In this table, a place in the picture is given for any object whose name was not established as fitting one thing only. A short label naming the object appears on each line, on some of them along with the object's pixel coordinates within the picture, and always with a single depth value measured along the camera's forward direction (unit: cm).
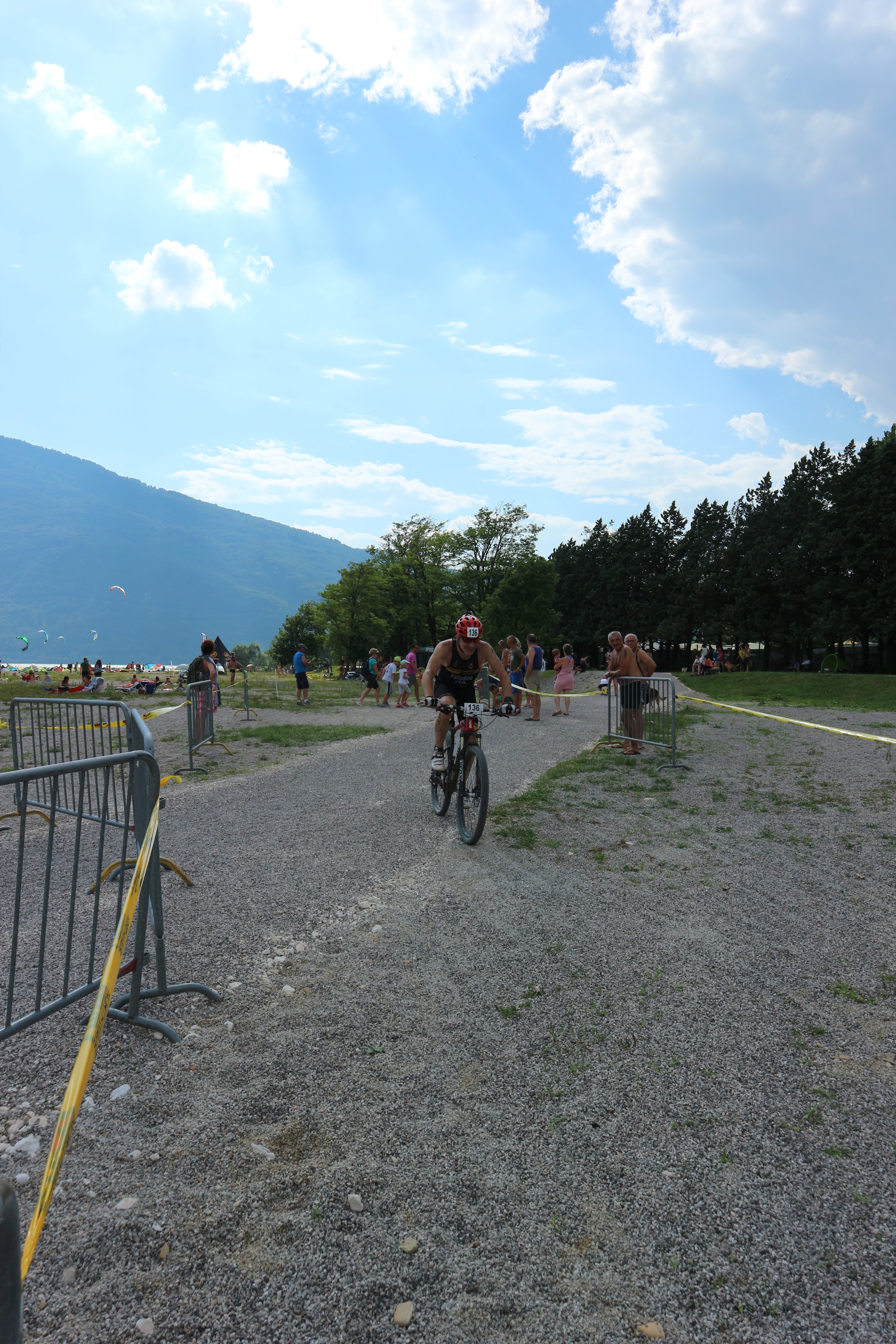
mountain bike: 641
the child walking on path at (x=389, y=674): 2341
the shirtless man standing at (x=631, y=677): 1177
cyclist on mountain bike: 691
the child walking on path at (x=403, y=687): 2303
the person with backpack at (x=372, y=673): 2269
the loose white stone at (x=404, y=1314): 194
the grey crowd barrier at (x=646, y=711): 1138
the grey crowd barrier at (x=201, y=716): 1145
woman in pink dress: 1823
